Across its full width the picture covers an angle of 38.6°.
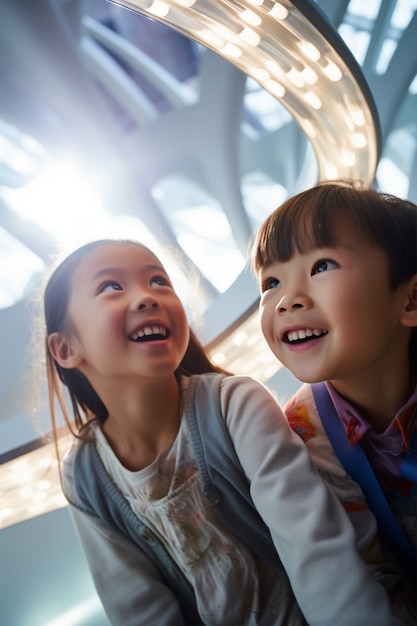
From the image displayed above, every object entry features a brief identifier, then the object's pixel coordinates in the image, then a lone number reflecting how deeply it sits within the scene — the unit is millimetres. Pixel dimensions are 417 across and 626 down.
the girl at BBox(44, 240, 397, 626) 655
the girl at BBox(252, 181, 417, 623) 608
